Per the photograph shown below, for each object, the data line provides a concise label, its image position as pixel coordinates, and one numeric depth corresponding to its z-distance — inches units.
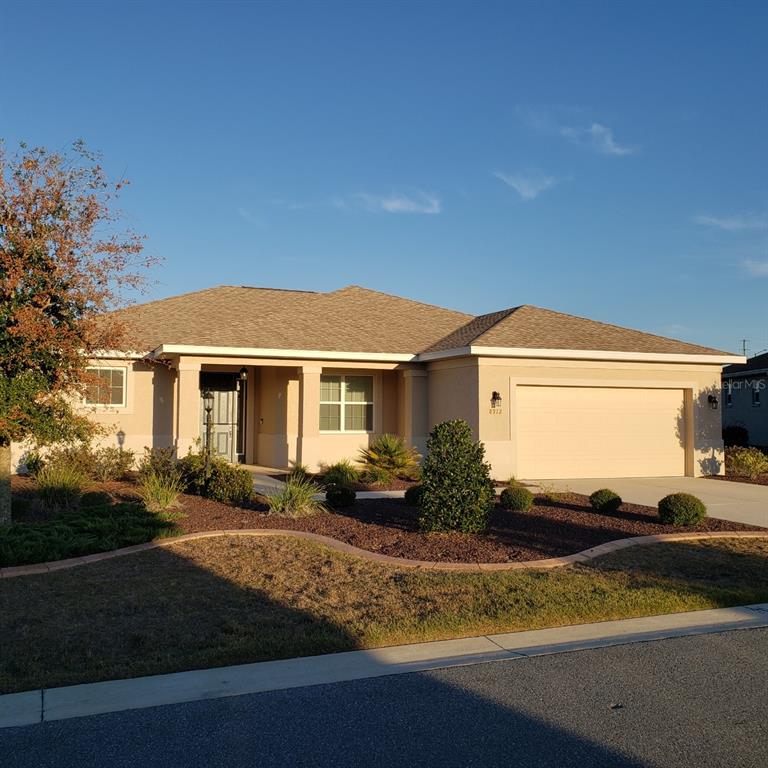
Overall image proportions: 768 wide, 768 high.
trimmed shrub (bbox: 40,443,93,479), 601.6
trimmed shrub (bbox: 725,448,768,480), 743.1
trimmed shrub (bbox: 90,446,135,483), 626.2
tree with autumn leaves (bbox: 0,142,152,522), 388.2
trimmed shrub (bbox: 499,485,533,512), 490.3
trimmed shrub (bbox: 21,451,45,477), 622.8
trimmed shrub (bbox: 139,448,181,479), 578.2
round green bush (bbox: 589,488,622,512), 494.6
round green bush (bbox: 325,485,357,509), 492.1
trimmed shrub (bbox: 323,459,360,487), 587.8
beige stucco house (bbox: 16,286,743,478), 687.7
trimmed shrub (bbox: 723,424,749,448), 1170.6
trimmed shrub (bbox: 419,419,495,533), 404.2
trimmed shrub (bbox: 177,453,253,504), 513.3
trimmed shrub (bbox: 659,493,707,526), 445.1
